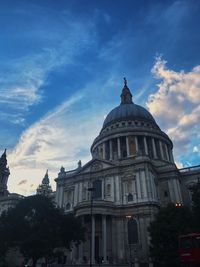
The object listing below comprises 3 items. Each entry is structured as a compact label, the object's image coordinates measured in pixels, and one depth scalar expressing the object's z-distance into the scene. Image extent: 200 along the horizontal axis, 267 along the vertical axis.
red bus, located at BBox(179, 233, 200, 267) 18.36
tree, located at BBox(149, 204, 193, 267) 25.88
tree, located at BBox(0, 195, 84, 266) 25.39
